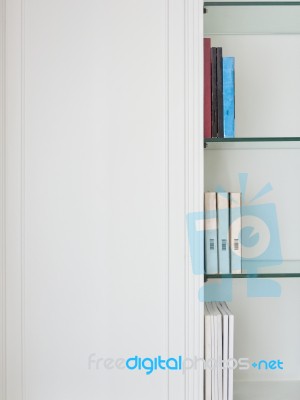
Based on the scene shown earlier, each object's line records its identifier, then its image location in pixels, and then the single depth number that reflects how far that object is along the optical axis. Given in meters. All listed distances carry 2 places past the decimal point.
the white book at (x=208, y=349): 1.28
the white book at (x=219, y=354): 1.28
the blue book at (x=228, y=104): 1.28
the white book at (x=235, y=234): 1.29
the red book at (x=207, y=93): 1.28
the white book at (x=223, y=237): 1.29
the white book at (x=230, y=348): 1.27
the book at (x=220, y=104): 1.28
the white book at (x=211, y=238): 1.29
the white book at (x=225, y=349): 1.27
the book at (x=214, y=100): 1.28
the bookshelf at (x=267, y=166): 1.52
